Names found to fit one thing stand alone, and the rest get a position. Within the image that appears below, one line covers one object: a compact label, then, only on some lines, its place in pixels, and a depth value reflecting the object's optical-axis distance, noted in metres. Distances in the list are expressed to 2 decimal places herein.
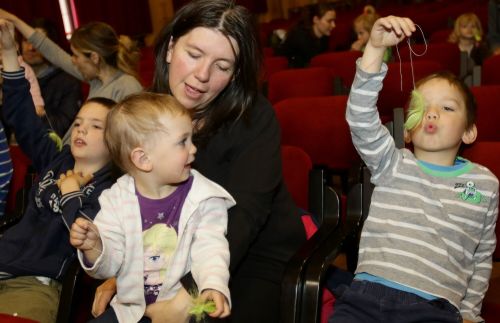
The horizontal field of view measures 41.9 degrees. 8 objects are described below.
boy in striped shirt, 1.70
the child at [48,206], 1.97
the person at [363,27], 5.43
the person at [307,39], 6.26
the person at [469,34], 5.64
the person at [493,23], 5.64
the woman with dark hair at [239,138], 1.75
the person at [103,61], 3.17
